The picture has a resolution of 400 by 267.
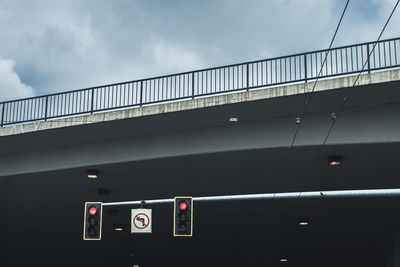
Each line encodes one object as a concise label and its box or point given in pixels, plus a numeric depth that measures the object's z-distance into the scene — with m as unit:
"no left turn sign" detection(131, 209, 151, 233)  22.28
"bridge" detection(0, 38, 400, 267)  20.86
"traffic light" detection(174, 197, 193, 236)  20.08
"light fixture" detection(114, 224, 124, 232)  37.81
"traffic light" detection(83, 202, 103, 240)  20.88
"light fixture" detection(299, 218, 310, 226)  35.45
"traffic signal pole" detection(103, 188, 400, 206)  19.52
